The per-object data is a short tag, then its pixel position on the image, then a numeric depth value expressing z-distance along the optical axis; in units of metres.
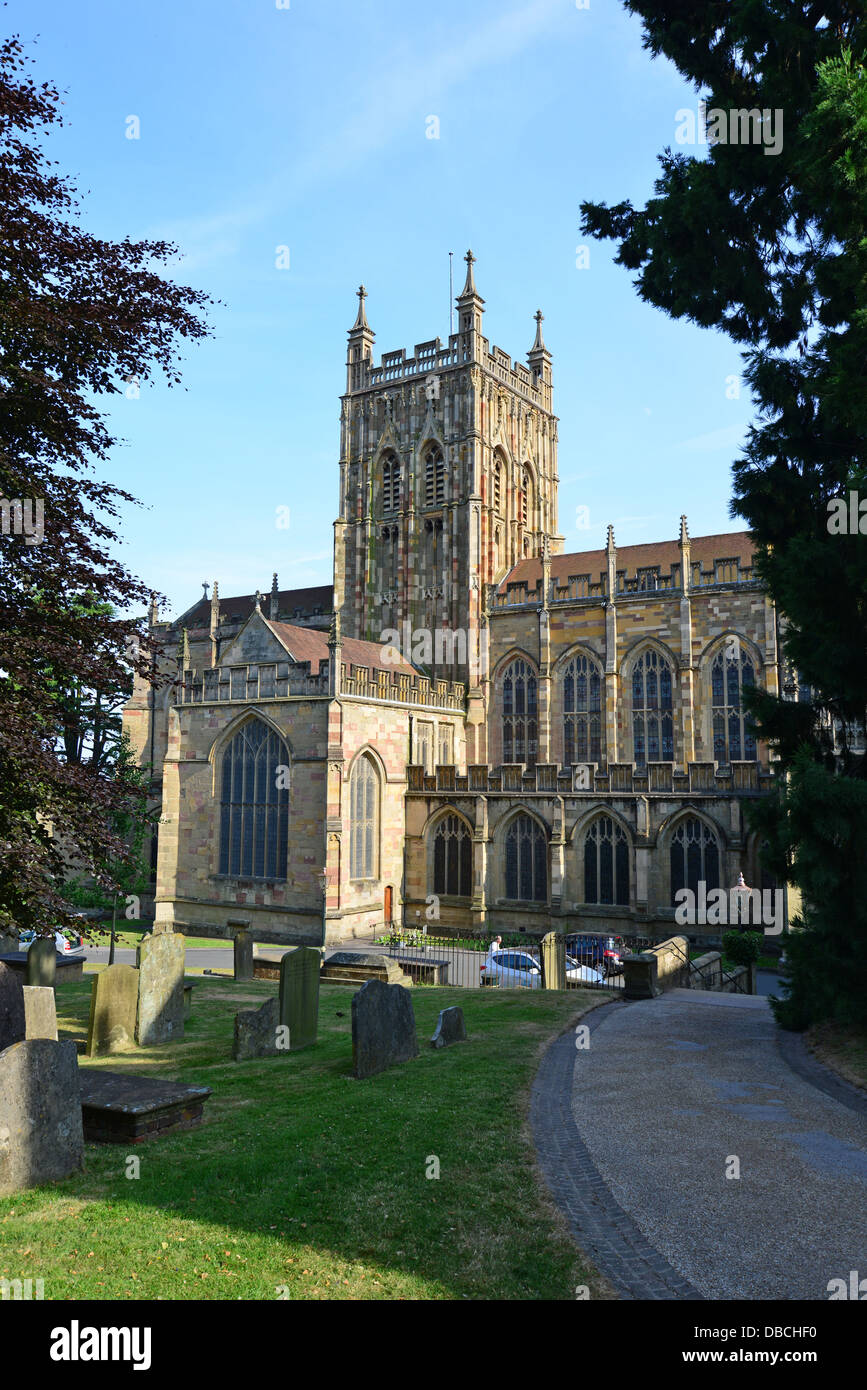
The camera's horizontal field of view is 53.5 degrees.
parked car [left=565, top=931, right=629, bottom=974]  25.02
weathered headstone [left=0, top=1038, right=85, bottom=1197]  7.25
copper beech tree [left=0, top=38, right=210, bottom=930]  9.34
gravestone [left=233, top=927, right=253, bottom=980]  20.30
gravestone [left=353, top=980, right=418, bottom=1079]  10.55
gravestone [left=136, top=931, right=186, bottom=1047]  12.85
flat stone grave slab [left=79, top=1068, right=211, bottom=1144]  8.26
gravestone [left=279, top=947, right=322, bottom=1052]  12.41
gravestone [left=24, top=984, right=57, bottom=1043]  10.55
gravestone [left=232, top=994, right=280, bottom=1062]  12.02
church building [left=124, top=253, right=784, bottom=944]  29.08
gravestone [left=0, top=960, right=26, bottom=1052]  10.04
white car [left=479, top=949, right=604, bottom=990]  22.84
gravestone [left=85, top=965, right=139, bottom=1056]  12.39
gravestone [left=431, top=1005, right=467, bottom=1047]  12.27
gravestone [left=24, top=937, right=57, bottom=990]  15.66
